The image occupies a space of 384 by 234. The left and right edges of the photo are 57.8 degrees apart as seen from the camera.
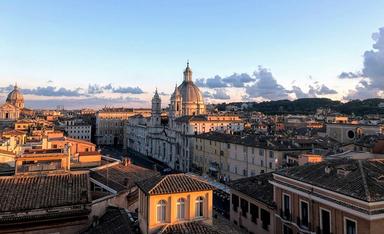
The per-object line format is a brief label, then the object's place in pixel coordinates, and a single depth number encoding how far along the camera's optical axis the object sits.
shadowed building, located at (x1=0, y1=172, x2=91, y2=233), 18.75
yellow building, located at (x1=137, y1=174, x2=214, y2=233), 16.77
